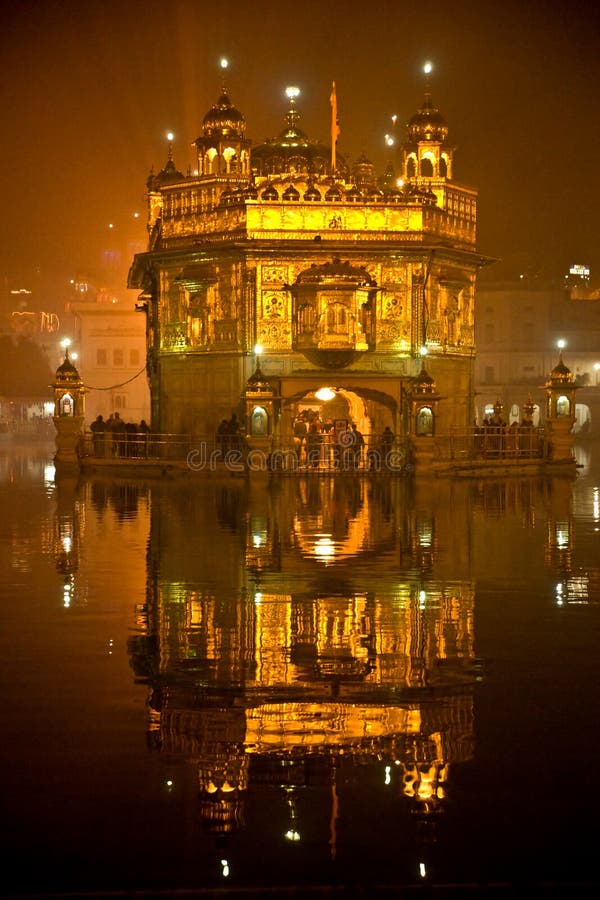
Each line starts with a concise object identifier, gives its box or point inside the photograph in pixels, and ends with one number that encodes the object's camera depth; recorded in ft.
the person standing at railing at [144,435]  134.52
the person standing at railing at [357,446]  127.20
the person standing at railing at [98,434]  137.80
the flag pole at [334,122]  146.82
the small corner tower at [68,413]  137.69
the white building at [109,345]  324.39
